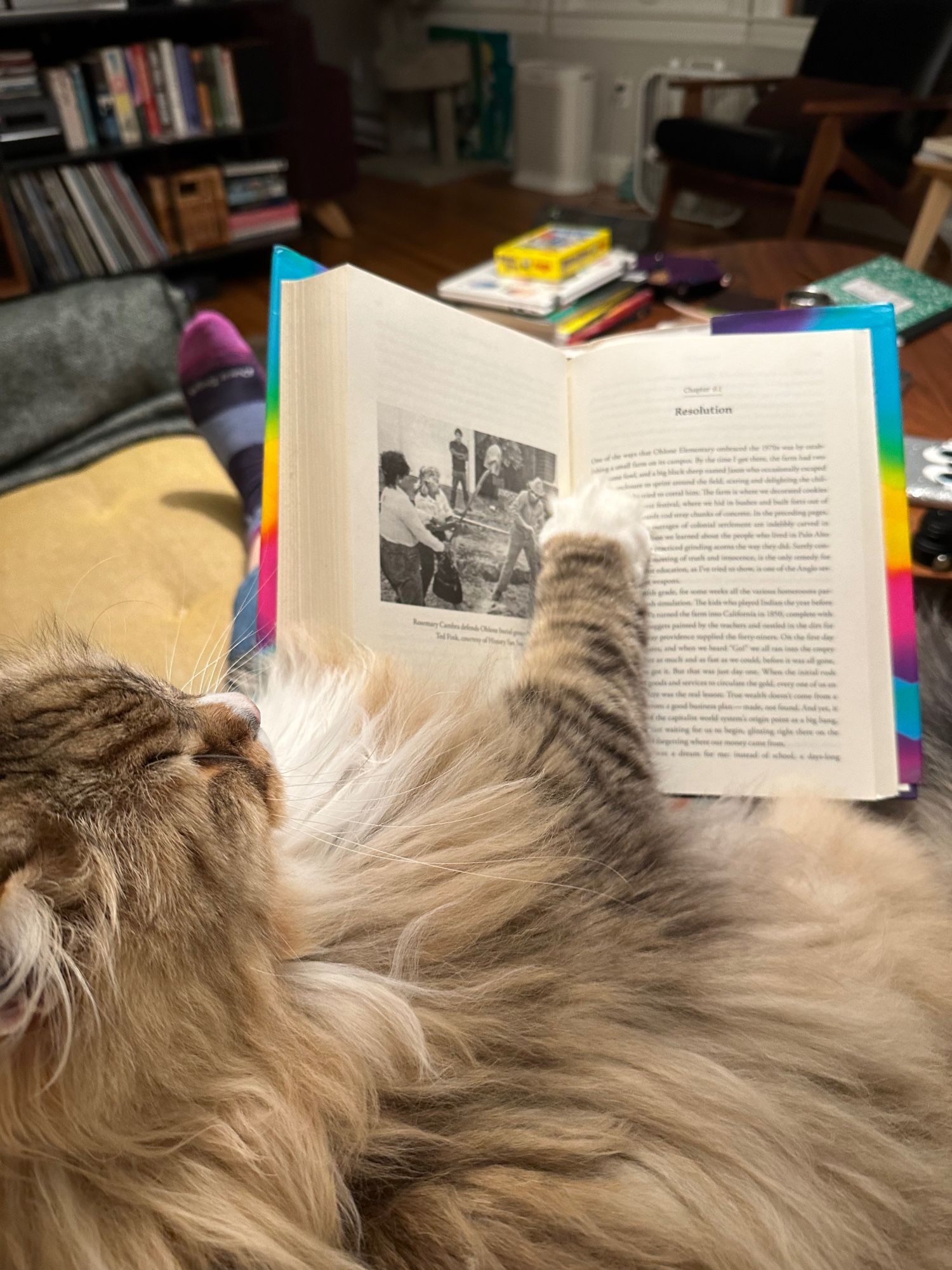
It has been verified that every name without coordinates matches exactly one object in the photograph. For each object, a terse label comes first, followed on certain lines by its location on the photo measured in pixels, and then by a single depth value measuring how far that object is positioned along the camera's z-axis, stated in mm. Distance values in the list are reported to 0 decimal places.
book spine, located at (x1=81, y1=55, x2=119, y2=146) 2914
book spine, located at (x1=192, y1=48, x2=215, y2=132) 3117
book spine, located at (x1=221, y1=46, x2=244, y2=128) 3152
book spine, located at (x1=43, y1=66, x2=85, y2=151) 2832
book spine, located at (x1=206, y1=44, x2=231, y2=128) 3126
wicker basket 3170
